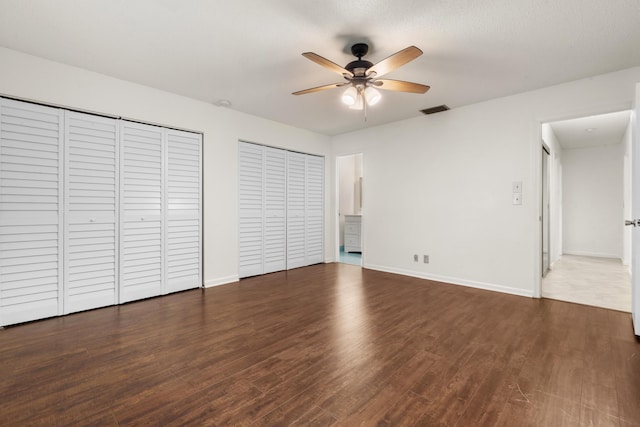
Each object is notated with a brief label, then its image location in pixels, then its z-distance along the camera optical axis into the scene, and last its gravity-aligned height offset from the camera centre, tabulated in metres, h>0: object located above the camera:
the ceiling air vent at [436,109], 4.17 +1.52
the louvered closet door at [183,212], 3.79 +0.03
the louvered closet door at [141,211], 3.42 +0.04
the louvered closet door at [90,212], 3.06 +0.02
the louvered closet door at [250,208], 4.56 +0.10
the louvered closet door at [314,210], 5.59 +0.08
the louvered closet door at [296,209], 5.27 +0.10
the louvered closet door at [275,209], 4.92 +0.09
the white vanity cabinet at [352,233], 7.33 -0.47
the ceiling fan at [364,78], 2.34 +1.20
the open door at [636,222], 2.52 -0.06
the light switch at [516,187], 3.71 +0.35
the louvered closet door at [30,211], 2.74 +0.03
